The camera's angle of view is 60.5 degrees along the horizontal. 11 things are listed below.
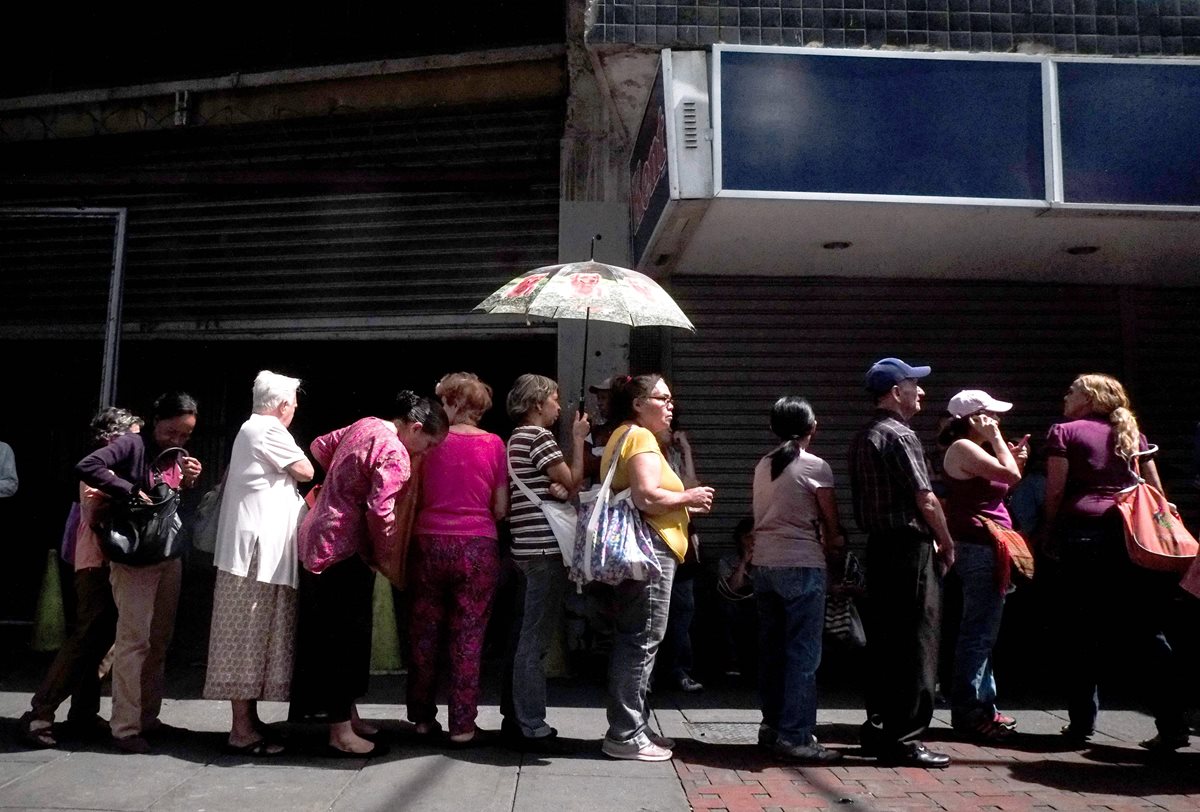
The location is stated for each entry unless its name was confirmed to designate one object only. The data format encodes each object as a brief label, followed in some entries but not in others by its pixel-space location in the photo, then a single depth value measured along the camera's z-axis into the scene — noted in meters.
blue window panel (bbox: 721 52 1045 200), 6.03
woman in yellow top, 4.71
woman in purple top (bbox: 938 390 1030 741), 5.27
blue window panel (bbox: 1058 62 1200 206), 6.11
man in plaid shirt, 4.76
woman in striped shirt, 4.89
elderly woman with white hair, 4.71
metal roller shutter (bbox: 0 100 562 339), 8.09
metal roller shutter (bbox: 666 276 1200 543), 7.70
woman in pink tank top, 4.86
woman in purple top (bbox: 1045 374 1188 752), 5.15
